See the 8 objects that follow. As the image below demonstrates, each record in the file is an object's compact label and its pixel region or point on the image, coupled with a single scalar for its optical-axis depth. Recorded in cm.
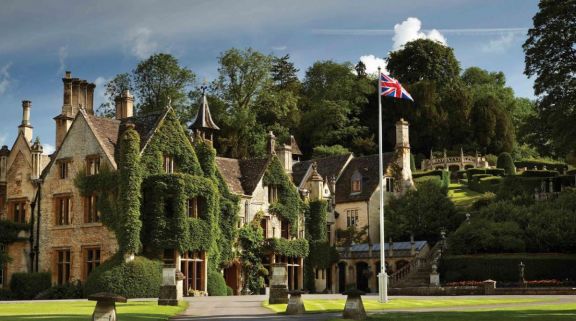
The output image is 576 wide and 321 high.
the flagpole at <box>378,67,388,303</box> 3216
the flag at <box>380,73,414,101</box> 3797
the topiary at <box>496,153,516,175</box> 8633
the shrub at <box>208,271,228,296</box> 4638
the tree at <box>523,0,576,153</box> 4303
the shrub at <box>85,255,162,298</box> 4172
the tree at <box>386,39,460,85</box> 10544
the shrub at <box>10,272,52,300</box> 4600
